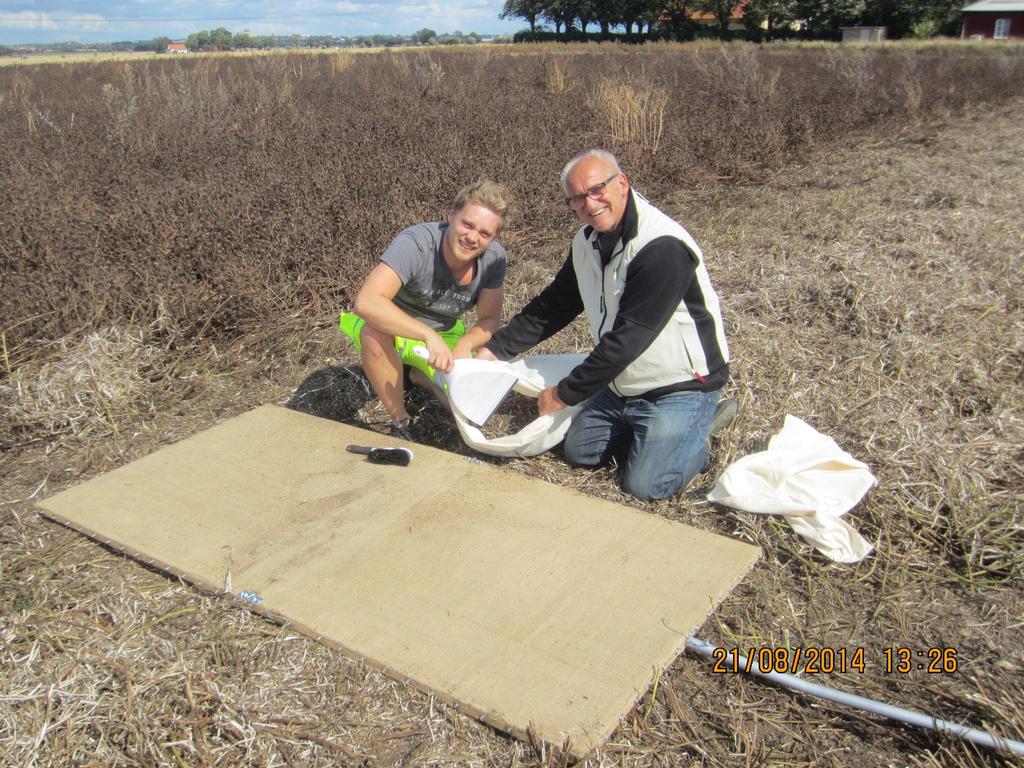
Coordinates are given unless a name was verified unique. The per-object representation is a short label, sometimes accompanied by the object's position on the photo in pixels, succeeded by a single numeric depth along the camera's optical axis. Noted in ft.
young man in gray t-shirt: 9.71
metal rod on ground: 5.75
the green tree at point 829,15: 141.08
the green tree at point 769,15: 148.46
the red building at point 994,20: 147.23
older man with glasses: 8.68
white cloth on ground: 8.27
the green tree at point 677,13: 165.68
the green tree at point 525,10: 194.39
